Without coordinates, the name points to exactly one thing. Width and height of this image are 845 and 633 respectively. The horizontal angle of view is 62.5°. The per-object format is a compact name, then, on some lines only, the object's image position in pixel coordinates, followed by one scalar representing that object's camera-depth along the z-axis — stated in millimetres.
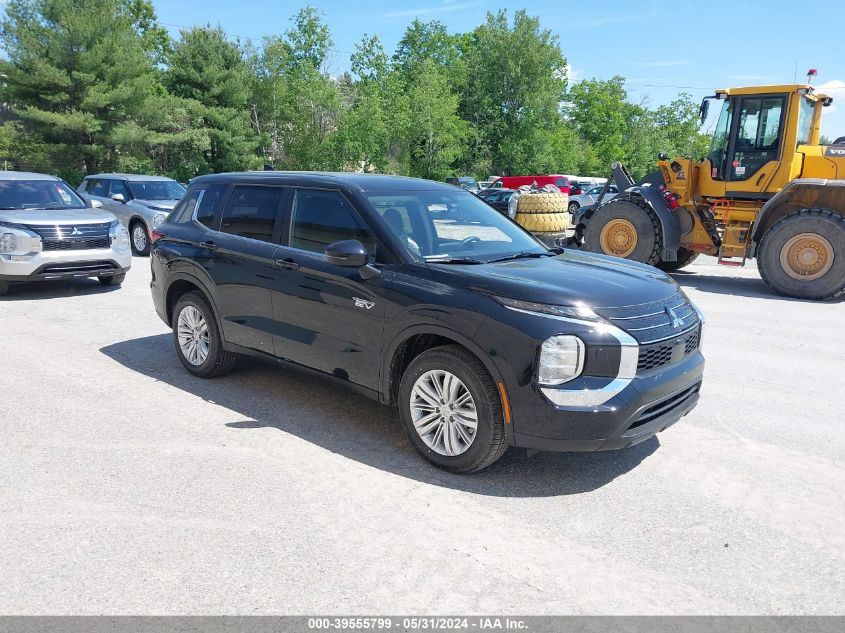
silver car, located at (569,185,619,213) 33122
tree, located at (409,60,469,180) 43375
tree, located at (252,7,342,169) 38281
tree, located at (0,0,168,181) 32562
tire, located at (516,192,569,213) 15914
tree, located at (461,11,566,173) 59438
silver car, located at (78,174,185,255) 14711
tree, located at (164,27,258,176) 41500
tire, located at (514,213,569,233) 15969
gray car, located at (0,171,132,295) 9602
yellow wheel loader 11109
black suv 3805
